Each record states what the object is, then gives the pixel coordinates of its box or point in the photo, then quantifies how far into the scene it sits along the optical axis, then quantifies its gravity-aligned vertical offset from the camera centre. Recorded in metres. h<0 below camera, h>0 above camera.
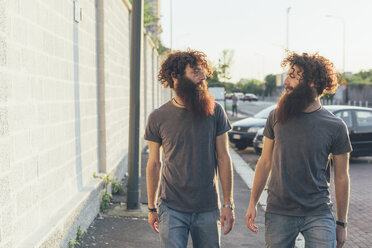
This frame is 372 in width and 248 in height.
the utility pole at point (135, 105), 6.97 -0.27
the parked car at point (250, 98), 93.12 -2.17
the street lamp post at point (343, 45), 57.25 +4.68
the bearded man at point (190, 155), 3.16 -0.44
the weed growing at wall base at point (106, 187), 7.05 -1.56
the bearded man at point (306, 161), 3.05 -0.45
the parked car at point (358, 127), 12.34 -0.98
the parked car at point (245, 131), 14.83 -1.34
